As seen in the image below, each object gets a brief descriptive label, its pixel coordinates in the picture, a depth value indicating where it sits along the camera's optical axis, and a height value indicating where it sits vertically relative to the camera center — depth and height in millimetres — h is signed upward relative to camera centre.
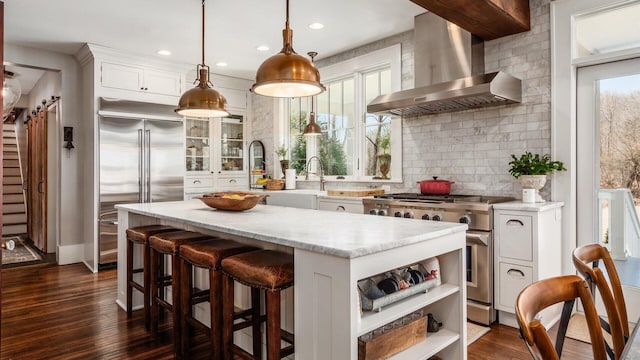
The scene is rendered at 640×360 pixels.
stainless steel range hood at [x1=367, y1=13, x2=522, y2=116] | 3213 +846
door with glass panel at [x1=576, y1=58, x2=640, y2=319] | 2992 +106
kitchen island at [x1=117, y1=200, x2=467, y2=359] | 1559 -382
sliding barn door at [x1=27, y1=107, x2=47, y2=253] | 5848 +13
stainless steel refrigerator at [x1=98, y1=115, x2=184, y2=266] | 4871 +178
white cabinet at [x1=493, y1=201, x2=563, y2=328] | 2883 -540
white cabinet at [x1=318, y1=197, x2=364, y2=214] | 4027 -281
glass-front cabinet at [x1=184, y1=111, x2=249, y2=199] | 5949 +386
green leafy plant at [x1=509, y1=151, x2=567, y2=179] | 3115 +99
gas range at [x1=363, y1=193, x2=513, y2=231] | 3068 -247
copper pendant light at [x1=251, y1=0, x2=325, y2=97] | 2129 +585
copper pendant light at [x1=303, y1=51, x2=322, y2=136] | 4926 +629
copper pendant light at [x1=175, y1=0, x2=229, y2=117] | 2891 +579
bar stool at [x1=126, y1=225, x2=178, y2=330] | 2947 -640
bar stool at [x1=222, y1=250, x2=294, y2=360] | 1796 -522
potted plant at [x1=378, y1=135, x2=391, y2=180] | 4598 +236
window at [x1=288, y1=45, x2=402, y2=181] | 4508 +682
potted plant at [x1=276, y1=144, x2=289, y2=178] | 5852 +345
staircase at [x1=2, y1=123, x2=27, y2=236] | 8070 -241
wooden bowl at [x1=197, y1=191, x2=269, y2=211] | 2812 -164
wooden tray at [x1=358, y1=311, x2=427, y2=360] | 1694 -741
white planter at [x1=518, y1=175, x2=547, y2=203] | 3135 -50
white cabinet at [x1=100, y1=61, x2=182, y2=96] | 4926 +1313
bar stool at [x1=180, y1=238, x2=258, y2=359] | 2170 -596
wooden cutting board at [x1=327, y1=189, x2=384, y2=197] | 4266 -152
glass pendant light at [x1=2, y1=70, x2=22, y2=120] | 2709 +605
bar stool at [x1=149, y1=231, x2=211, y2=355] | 2531 -624
